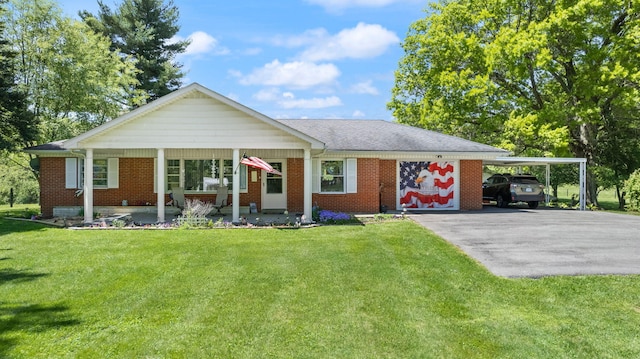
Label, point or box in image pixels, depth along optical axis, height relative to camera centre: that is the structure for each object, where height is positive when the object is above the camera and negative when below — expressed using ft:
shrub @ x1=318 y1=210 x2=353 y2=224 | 46.37 -3.96
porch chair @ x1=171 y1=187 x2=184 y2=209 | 50.49 -1.76
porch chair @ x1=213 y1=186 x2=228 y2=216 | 51.57 -1.81
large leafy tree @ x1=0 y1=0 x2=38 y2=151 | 53.31 +9.37
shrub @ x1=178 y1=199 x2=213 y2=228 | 43.00 -3.49
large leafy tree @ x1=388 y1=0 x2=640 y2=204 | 69.36 +19.81
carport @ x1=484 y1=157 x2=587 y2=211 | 61.87 +3.12
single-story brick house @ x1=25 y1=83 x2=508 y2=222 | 45.98 +1.27
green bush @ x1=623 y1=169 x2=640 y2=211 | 63.41 -1.47
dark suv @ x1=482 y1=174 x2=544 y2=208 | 64.45 -1.28
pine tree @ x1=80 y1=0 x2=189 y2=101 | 110.11 +39.81
